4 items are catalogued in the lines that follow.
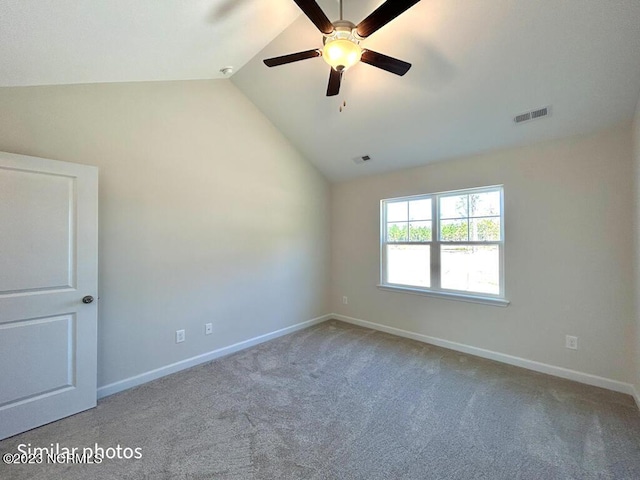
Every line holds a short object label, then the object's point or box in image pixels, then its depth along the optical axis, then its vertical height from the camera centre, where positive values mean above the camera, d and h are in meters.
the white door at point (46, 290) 1.88 -0.34
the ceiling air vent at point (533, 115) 2.52 +1.16
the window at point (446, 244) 3.19 -0.04
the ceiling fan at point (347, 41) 1.55 +1.28
